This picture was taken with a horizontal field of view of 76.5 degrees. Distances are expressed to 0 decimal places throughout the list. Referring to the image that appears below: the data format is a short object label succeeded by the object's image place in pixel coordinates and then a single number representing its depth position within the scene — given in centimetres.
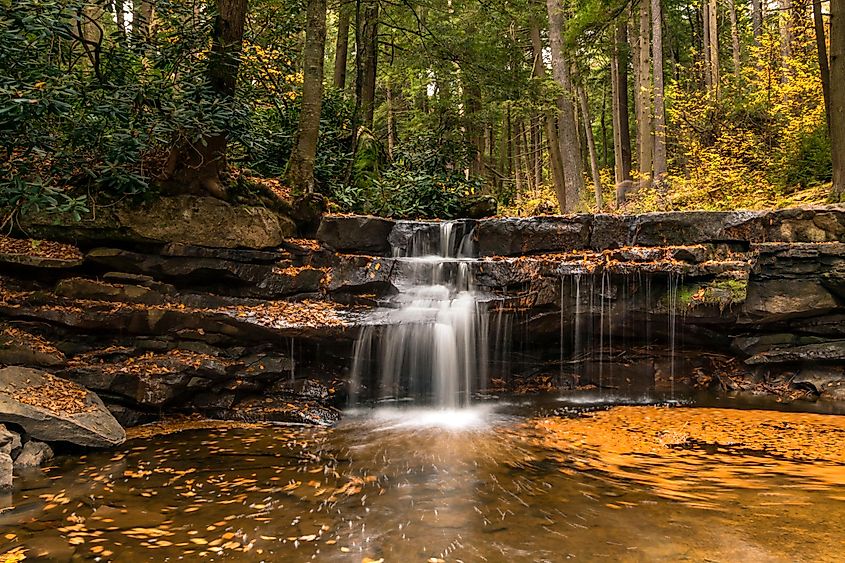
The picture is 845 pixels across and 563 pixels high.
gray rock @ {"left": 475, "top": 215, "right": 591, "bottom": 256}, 991
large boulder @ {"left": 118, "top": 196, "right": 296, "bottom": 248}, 796
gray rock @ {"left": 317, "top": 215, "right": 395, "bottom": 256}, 979
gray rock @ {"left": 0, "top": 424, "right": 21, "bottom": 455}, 541
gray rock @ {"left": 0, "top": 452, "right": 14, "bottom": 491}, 499
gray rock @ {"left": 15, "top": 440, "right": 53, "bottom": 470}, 559
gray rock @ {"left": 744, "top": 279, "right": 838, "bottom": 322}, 845
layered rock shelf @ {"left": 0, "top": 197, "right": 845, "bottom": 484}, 757
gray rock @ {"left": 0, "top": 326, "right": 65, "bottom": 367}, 704
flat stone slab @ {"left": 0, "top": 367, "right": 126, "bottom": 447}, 582
